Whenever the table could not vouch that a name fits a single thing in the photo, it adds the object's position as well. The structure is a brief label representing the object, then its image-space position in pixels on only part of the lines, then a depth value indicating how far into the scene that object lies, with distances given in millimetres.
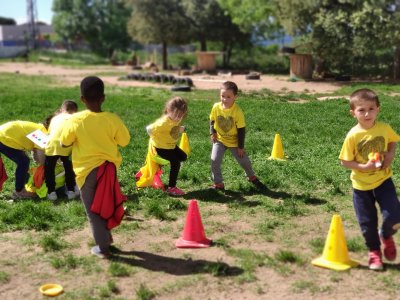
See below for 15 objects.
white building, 85650
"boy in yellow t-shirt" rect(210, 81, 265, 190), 7441
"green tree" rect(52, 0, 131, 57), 60094
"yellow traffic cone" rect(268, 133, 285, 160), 9495
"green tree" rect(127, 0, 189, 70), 37438
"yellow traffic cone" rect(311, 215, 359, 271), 4863
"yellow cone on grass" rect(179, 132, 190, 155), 9969
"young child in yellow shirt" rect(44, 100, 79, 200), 7055
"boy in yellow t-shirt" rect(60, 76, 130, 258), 5125
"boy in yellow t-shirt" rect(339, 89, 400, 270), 4797
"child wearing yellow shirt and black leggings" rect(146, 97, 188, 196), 7539
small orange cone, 7785
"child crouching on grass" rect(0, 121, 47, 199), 7438
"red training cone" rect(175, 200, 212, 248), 5520
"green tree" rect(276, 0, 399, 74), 23000
